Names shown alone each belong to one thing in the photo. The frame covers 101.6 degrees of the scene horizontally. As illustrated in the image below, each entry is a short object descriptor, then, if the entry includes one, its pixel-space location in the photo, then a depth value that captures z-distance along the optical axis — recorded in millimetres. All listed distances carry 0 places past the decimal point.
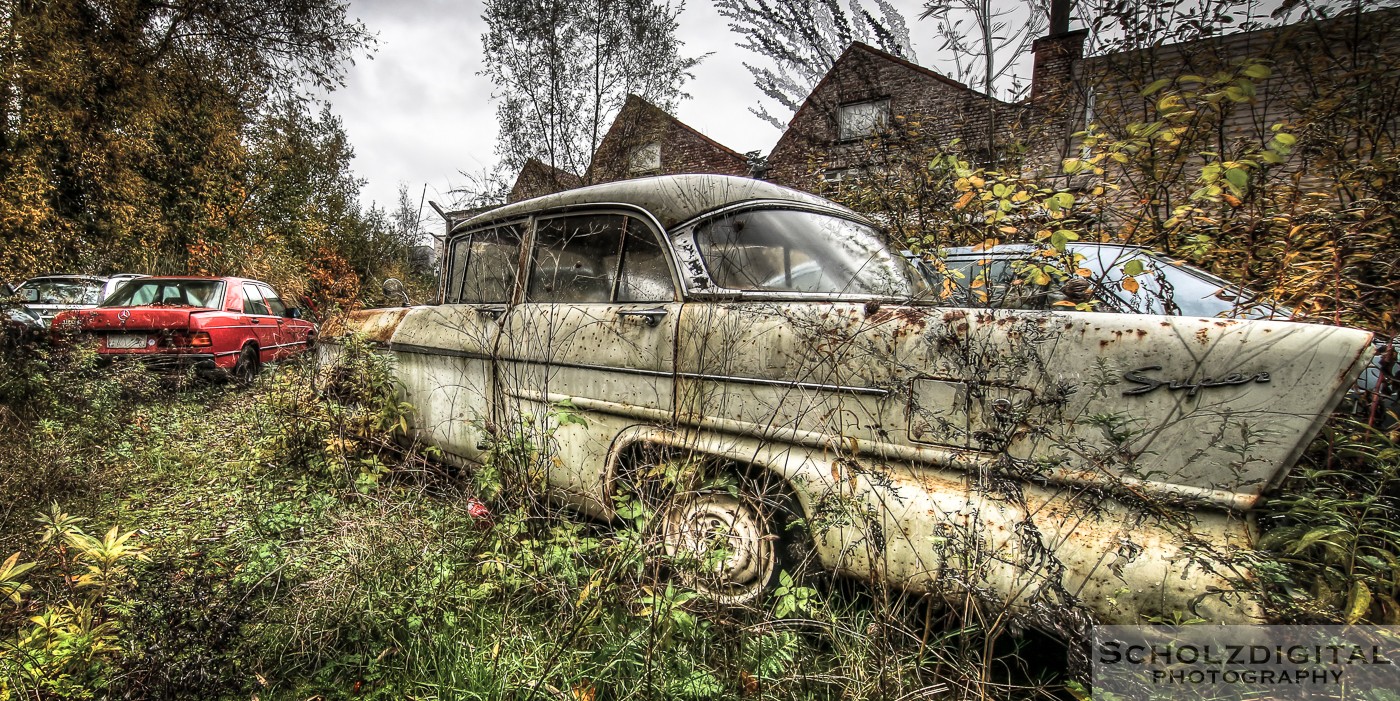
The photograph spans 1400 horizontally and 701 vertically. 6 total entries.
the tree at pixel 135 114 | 9031
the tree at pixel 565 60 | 13125
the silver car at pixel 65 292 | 7242
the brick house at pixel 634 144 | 13625
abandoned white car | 1439
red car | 5914
